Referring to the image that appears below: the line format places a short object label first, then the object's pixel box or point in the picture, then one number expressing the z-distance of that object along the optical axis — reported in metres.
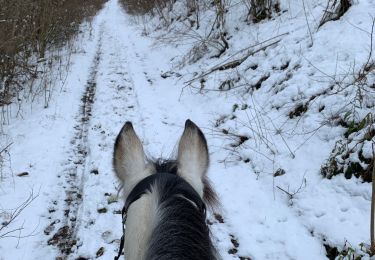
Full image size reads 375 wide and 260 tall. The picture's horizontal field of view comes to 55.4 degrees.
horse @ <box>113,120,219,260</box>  1.14
